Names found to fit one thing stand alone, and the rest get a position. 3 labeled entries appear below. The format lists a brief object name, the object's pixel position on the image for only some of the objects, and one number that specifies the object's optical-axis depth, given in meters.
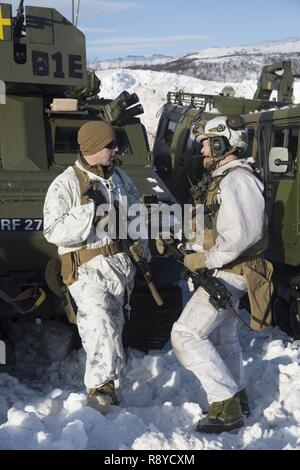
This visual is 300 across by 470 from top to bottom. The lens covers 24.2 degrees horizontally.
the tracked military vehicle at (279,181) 6.45
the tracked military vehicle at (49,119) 5.31
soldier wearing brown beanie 3.99
